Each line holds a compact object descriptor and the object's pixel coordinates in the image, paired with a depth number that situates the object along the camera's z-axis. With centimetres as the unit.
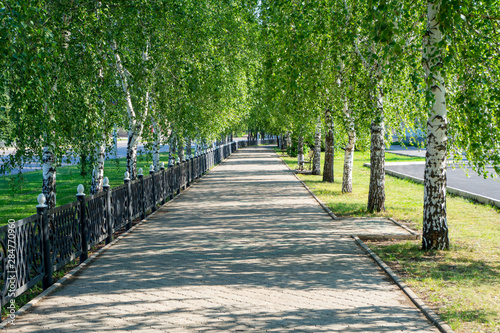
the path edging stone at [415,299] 533
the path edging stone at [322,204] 1296
